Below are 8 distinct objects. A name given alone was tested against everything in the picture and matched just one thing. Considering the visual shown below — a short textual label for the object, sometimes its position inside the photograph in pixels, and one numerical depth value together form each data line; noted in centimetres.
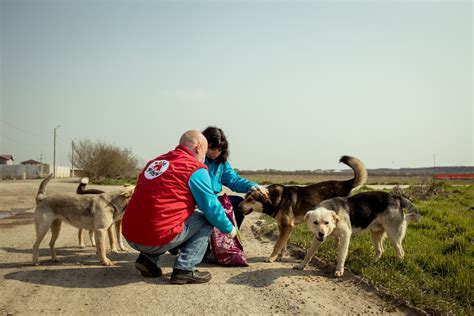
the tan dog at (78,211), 583
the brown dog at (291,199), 649
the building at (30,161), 10068
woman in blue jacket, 616
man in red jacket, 442
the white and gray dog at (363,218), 541
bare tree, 4419
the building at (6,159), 8498
